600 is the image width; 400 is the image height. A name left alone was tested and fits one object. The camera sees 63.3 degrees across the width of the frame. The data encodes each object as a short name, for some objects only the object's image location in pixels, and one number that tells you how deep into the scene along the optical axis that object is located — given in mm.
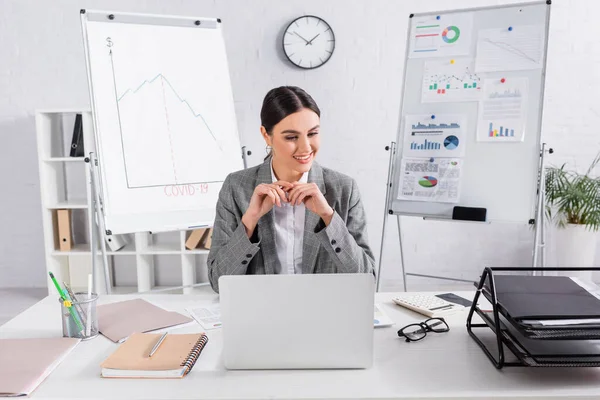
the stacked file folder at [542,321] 794
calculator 1115
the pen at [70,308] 980
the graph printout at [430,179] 2154
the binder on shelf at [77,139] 3004
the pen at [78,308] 990
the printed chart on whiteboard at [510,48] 2053
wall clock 3094
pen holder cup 988
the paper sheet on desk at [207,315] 1065
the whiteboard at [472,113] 2049
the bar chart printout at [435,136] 2158
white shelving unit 3023
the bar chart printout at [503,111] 2062
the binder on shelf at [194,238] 3117
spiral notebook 820
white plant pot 2896
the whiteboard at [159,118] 1896
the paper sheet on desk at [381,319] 1045
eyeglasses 980
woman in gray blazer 1222
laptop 806
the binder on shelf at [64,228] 3068
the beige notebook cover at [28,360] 776
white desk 756
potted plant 2836
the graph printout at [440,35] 2170
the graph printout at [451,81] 2145
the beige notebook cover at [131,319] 1025
